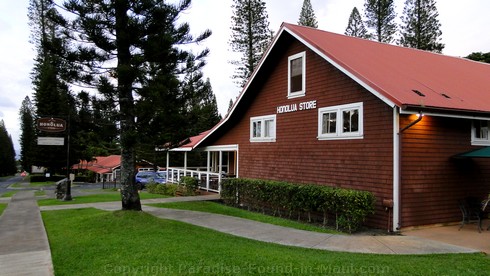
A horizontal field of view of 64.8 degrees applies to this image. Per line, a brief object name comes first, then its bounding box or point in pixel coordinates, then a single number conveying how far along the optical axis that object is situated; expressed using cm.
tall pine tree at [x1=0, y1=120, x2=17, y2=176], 8242
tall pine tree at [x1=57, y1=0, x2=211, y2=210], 1077
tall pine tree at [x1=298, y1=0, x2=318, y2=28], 3422
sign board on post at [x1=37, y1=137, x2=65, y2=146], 1856
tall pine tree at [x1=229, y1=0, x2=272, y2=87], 3306
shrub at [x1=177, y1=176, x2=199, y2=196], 1900
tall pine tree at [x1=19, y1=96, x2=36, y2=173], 7281
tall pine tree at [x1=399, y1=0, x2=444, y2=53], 3003
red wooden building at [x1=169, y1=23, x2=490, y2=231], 980
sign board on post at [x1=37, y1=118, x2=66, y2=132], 1608
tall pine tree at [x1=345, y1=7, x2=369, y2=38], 3353
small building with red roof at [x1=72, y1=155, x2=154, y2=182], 5112
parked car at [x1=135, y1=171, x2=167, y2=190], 2712
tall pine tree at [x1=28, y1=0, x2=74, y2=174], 4241
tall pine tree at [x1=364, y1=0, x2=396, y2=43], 3189
